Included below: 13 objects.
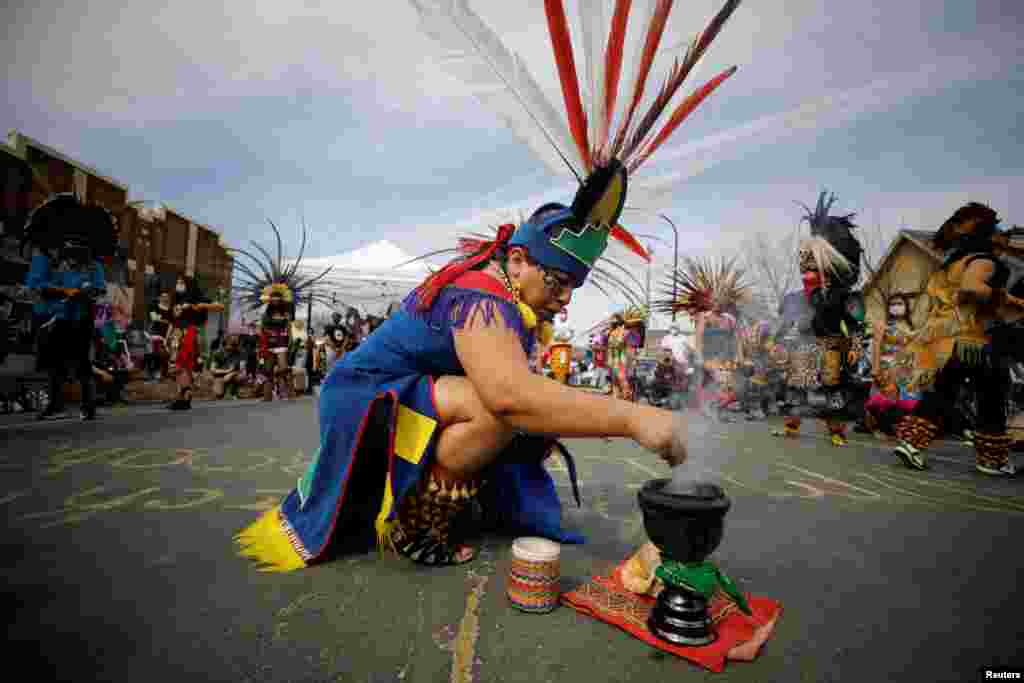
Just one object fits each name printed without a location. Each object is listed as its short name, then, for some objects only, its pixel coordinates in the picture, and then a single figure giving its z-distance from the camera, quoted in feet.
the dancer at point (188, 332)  24.00
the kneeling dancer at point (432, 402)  5.62
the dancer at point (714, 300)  32.76
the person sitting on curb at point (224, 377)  33.53
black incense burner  4.36
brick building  31.55
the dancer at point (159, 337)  40.60
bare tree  86.28
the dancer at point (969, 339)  13.82
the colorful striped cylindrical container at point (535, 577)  4.97
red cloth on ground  4.32
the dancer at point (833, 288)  19.38
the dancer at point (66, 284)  18.01
